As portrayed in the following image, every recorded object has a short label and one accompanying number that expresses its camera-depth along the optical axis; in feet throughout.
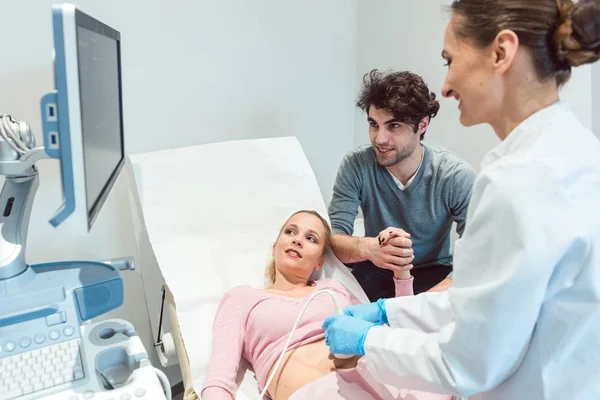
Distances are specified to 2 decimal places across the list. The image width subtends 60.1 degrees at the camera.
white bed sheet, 5.13
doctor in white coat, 2.49
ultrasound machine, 2.75
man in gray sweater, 5.60
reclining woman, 4.04
